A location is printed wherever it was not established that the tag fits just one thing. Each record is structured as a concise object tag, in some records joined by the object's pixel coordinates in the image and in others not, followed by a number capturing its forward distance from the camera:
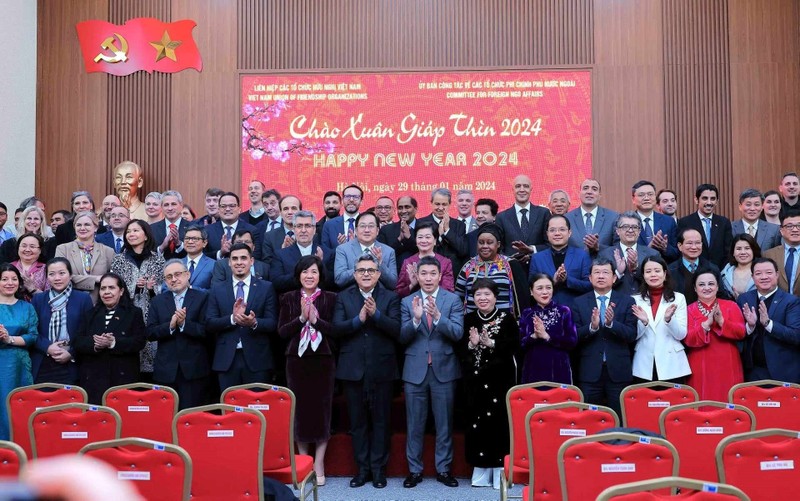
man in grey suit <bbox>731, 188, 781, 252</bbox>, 6.49
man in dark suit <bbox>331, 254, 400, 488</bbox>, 5.66
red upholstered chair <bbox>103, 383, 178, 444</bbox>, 4.34
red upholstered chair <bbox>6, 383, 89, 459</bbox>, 4.30
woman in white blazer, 5.42
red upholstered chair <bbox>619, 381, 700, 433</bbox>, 4.22
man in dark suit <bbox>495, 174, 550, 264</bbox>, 6.80
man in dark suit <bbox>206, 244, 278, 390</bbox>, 5.65
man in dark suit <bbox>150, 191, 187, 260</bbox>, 6.68
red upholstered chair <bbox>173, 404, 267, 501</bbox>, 3.57
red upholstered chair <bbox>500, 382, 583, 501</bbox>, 4.26
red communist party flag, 9.82
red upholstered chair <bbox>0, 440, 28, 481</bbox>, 2.84
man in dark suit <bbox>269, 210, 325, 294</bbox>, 6.16
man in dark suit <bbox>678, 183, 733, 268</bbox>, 6.62
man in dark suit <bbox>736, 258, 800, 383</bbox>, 5.42
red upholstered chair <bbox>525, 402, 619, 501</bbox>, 3.73
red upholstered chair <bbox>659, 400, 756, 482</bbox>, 3.68
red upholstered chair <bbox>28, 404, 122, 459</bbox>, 3.77
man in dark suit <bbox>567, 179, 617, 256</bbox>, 6.63
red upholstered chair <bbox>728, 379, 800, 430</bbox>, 4.25
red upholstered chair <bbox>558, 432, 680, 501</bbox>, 2.87
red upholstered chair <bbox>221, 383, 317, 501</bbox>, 4.31
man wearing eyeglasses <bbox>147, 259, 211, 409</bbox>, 5.64
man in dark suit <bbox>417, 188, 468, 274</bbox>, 6.46
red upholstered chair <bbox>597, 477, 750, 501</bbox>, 2.23
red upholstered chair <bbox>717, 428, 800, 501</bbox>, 2.82
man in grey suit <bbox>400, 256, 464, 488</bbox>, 5.63
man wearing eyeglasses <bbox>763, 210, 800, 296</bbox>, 5.91
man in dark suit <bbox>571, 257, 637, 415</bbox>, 5.46
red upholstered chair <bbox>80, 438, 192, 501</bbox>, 2.83
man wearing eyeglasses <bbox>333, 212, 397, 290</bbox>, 6.05
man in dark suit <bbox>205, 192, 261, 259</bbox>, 6.80
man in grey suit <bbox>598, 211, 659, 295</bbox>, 5.91
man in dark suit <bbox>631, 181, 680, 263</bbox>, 6.59
